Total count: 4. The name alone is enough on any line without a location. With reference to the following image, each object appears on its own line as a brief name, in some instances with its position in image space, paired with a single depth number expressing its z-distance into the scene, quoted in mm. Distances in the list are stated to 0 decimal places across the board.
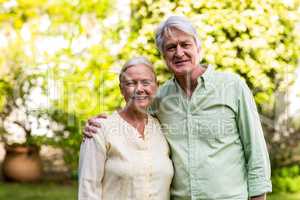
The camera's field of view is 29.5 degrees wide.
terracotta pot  7514
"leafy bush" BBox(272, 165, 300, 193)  6641
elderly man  2488
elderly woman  2424
